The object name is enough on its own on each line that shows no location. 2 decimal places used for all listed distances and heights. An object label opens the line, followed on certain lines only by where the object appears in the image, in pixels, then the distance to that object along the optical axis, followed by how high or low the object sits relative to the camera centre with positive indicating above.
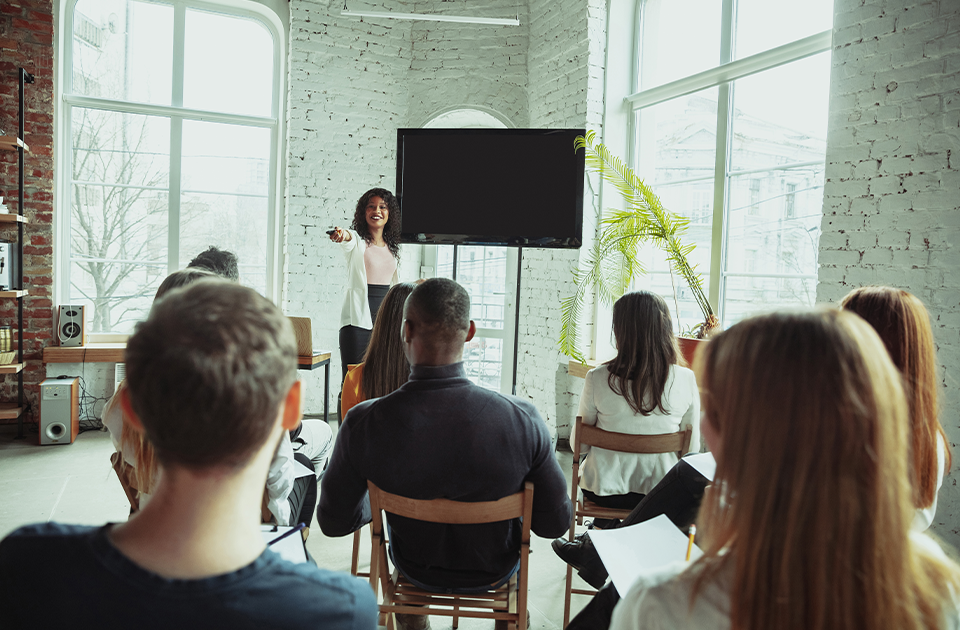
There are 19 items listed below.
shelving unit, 4.14 -0.15
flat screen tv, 3.24 +0.47
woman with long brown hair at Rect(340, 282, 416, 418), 2.32 -0.31
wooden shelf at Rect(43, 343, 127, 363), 4.53 -0.70
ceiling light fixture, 4.38 +1.83
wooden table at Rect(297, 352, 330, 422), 4.01 -0.62
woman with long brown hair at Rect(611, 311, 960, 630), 0.65 -0.21
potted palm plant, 3.46 +0.19
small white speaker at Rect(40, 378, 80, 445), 4.28 -1.06
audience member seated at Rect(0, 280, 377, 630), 0.64 -0.29
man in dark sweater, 1.55 -0.47
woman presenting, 4.02 +0.05
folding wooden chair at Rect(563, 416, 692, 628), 2.12 -0.57
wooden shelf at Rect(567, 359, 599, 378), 4.31 -0.64
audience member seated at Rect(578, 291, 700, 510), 2.31 -0.44
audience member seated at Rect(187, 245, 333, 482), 2.24 -0.69
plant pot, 3.24 -0.34
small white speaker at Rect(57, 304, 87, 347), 4.59 -0.49
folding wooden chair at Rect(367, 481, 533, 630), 1.48 -0.81
